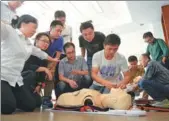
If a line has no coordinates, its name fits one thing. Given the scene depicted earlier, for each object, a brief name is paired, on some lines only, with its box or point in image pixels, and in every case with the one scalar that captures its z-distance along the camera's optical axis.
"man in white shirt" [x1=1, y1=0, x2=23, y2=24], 1.60
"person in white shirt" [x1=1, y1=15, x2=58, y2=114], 1.28
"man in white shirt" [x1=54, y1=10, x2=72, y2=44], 2.15
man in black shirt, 2.01
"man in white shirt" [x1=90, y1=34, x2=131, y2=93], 1.85
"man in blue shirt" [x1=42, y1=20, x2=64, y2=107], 1.96
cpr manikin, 1.46
